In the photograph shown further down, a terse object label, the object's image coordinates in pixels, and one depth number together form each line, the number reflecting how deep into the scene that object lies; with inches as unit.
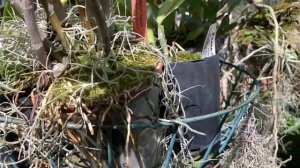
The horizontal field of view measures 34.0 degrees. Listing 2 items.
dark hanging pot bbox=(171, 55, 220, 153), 25.9
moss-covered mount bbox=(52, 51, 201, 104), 20.3
